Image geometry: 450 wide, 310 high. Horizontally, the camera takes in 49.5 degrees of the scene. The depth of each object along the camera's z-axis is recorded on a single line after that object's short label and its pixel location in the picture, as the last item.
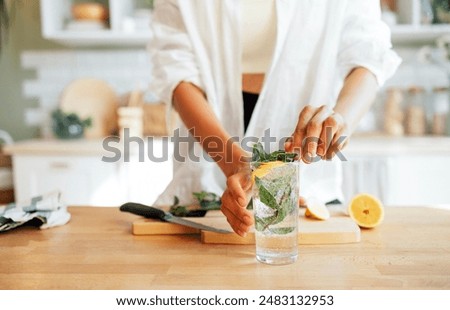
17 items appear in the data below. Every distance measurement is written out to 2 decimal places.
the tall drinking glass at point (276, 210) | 0.63
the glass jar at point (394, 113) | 2.40
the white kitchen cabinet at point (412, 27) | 2.20
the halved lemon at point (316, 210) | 0.81
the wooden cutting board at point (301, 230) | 0.74
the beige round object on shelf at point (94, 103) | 2.49
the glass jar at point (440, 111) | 2.36
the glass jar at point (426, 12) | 2.29
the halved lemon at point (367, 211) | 0.82
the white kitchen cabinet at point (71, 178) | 2.12
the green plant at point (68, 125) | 2.33
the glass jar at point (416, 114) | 2.38
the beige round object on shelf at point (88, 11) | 2.30
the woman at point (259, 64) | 1.02
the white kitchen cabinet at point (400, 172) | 2.00
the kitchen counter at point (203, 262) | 0.59
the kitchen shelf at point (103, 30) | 2.27
